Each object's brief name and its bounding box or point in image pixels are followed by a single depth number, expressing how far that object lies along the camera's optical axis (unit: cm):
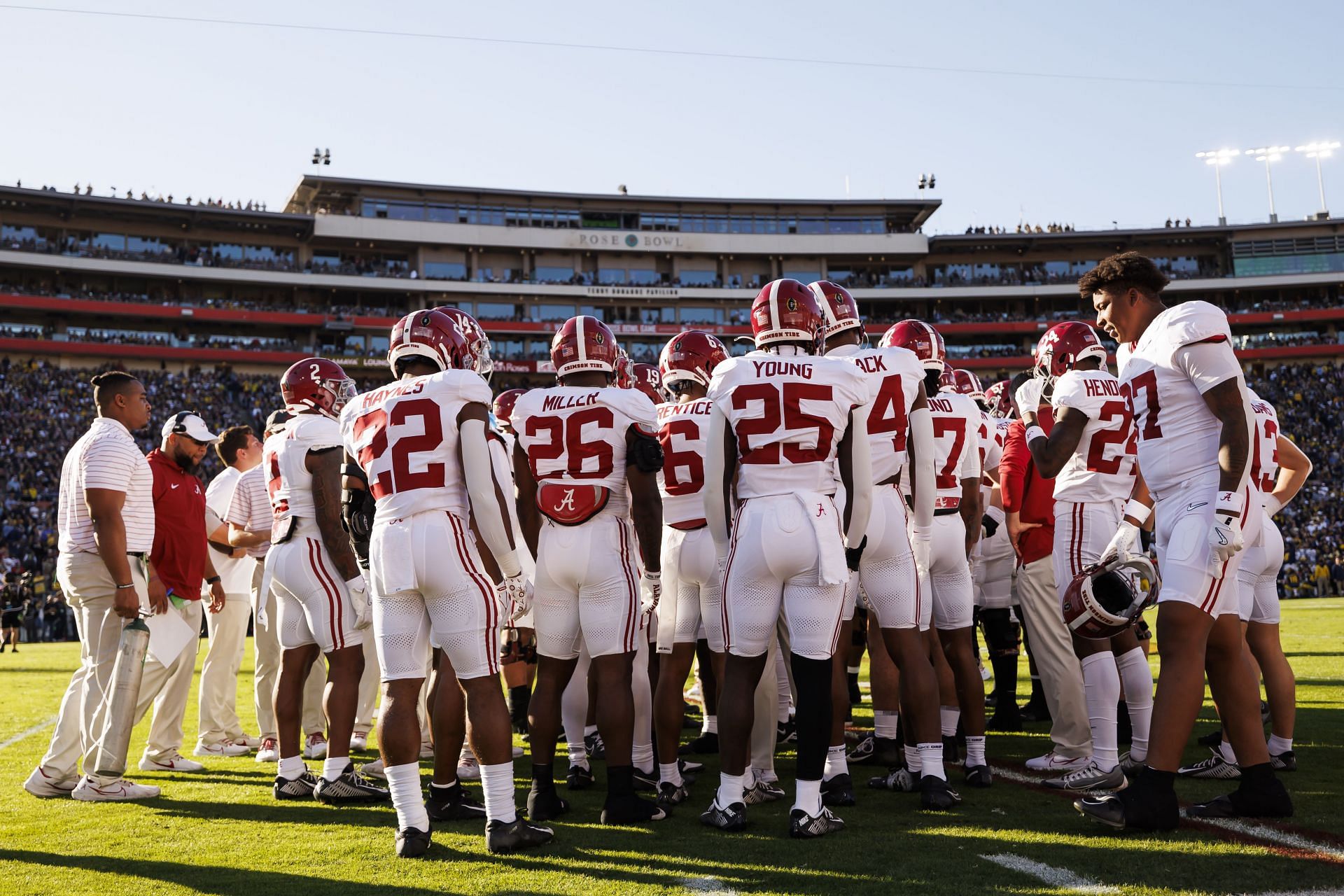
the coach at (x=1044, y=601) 595
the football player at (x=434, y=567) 452
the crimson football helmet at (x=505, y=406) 754
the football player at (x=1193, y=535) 435
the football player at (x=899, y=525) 521
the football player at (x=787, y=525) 466
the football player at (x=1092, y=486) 541
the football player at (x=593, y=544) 505
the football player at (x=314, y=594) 564
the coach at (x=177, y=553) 672
